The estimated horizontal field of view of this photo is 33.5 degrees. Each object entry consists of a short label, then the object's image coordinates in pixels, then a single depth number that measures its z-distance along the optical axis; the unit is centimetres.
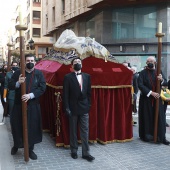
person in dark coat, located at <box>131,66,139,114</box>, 971
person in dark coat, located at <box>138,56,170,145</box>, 622
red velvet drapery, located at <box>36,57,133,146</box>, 581
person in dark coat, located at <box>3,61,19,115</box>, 807
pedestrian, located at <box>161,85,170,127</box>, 699
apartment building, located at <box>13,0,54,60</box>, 4400
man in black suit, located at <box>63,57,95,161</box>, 511
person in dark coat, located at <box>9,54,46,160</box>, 509
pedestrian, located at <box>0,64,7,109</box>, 998
